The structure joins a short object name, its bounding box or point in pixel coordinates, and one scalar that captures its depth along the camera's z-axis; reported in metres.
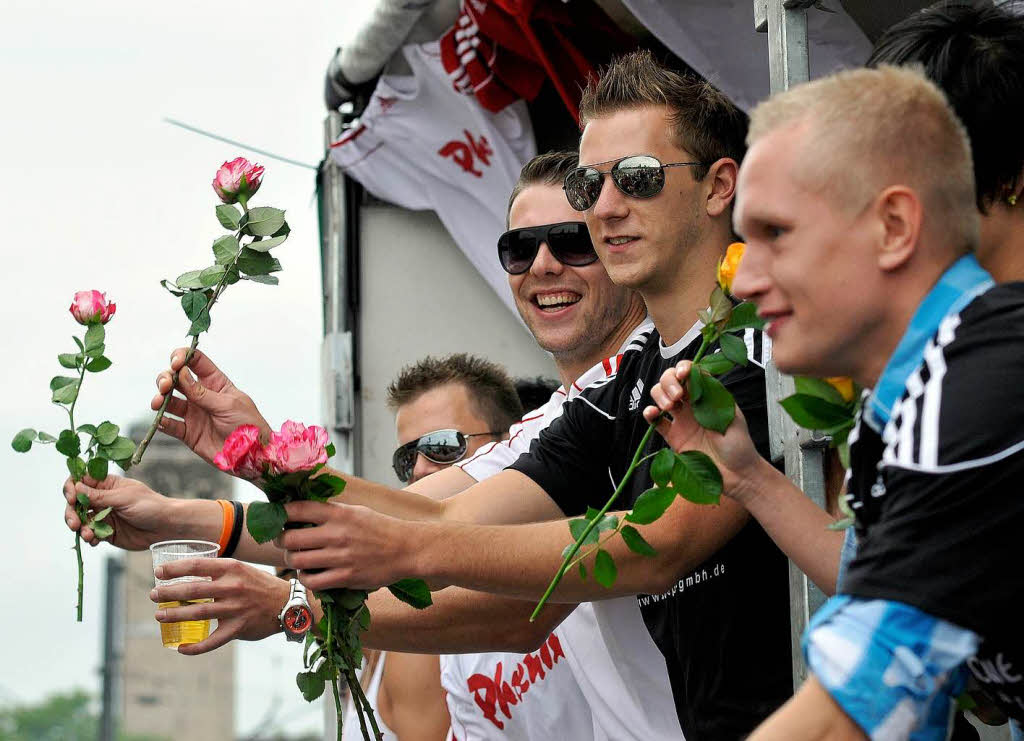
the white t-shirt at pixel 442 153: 4.91
